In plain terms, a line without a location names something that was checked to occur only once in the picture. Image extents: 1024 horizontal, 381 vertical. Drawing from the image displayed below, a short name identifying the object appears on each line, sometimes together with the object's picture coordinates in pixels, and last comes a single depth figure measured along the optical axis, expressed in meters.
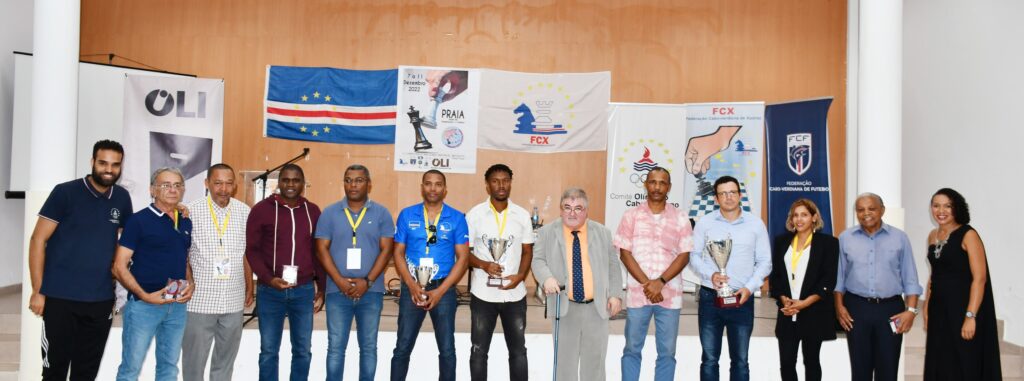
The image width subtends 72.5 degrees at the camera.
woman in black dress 4.01
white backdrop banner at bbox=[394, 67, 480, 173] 8.34
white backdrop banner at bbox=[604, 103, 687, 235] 7.92
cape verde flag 8.34
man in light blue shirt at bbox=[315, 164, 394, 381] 4.06
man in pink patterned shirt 4.16
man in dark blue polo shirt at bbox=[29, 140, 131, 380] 3.58
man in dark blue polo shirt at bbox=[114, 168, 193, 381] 3.65
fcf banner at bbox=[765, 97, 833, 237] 7.04
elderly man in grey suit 4.11
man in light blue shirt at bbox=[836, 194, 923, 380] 4.00
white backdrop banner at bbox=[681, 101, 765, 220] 7.71
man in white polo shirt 4.08
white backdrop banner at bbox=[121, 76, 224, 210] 7.38
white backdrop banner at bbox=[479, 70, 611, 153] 8.30
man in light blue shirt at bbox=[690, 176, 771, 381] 4.09
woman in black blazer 4.05
